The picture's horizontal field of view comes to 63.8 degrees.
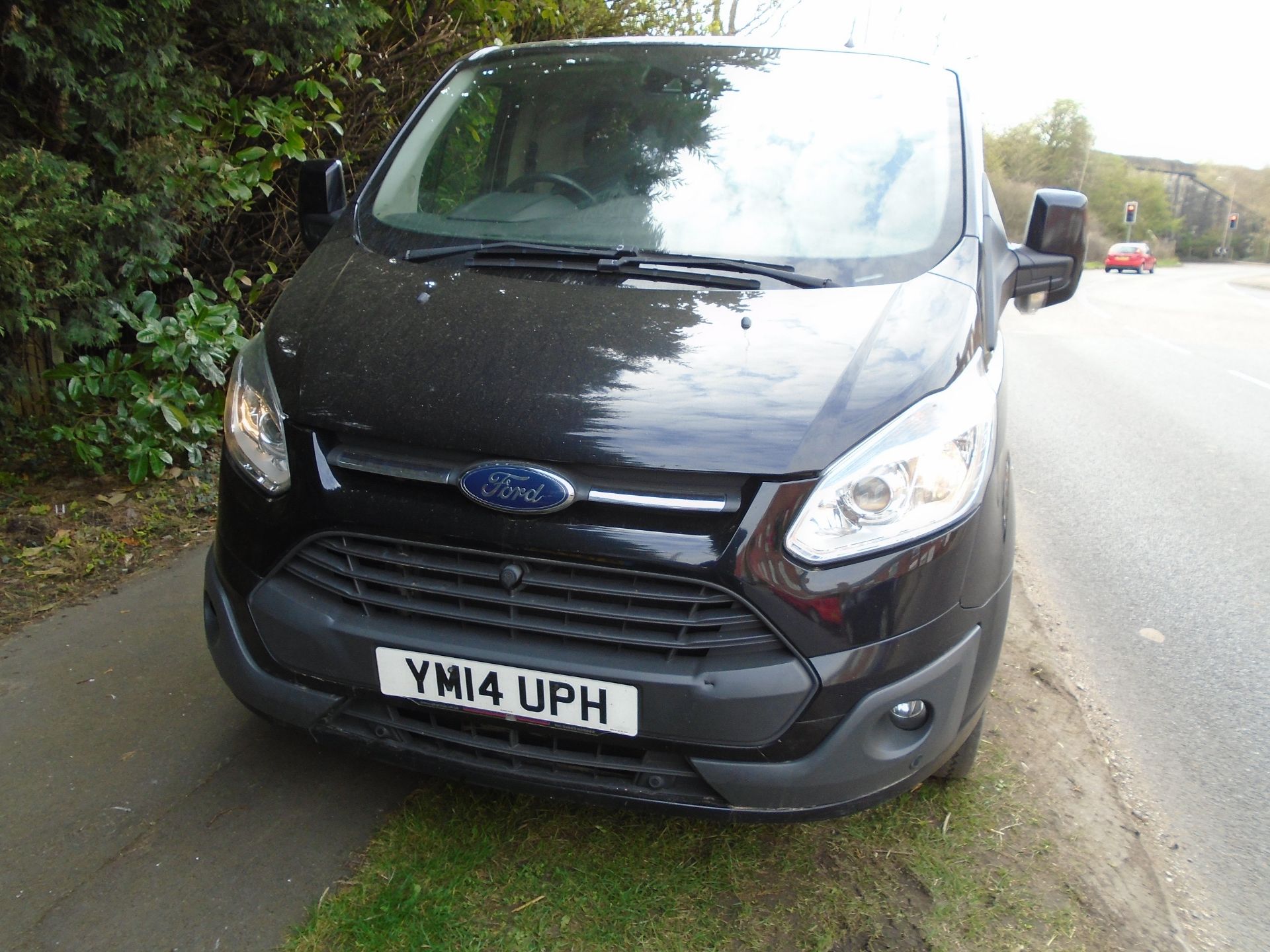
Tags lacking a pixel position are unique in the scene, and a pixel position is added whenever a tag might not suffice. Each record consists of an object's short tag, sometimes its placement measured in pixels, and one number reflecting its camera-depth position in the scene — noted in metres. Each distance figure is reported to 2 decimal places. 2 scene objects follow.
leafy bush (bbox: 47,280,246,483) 4.16
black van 1.86
